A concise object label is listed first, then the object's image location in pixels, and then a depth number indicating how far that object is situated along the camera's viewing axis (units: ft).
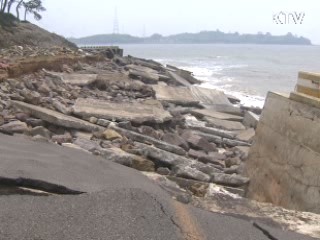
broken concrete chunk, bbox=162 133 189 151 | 30.32
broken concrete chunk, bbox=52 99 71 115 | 31.12
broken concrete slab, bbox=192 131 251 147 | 35.65
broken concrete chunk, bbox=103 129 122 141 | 26.91
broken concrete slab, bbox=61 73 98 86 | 48.39
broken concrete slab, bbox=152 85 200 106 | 52.68
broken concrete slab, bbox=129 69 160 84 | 65.45
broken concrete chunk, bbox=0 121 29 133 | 22.81
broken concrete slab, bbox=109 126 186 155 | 27.73
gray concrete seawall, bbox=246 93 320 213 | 18.67
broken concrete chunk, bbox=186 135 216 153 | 31.35
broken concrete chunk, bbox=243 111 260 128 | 44.50
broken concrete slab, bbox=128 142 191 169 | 23.17
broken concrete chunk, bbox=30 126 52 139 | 23.76
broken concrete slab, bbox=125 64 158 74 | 81.59
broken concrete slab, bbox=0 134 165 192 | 13.51
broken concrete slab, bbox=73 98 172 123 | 32.61
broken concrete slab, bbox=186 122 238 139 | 37.81
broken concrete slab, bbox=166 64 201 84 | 93.36
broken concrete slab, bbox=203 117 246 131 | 42.76
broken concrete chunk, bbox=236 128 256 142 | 37.61
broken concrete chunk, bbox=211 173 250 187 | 21.62
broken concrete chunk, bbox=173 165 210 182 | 21.24
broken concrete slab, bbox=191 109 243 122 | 47.06
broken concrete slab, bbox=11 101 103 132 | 27.63
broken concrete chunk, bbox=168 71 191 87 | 76.61
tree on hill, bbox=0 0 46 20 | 166.24
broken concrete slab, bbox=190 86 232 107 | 58.39
